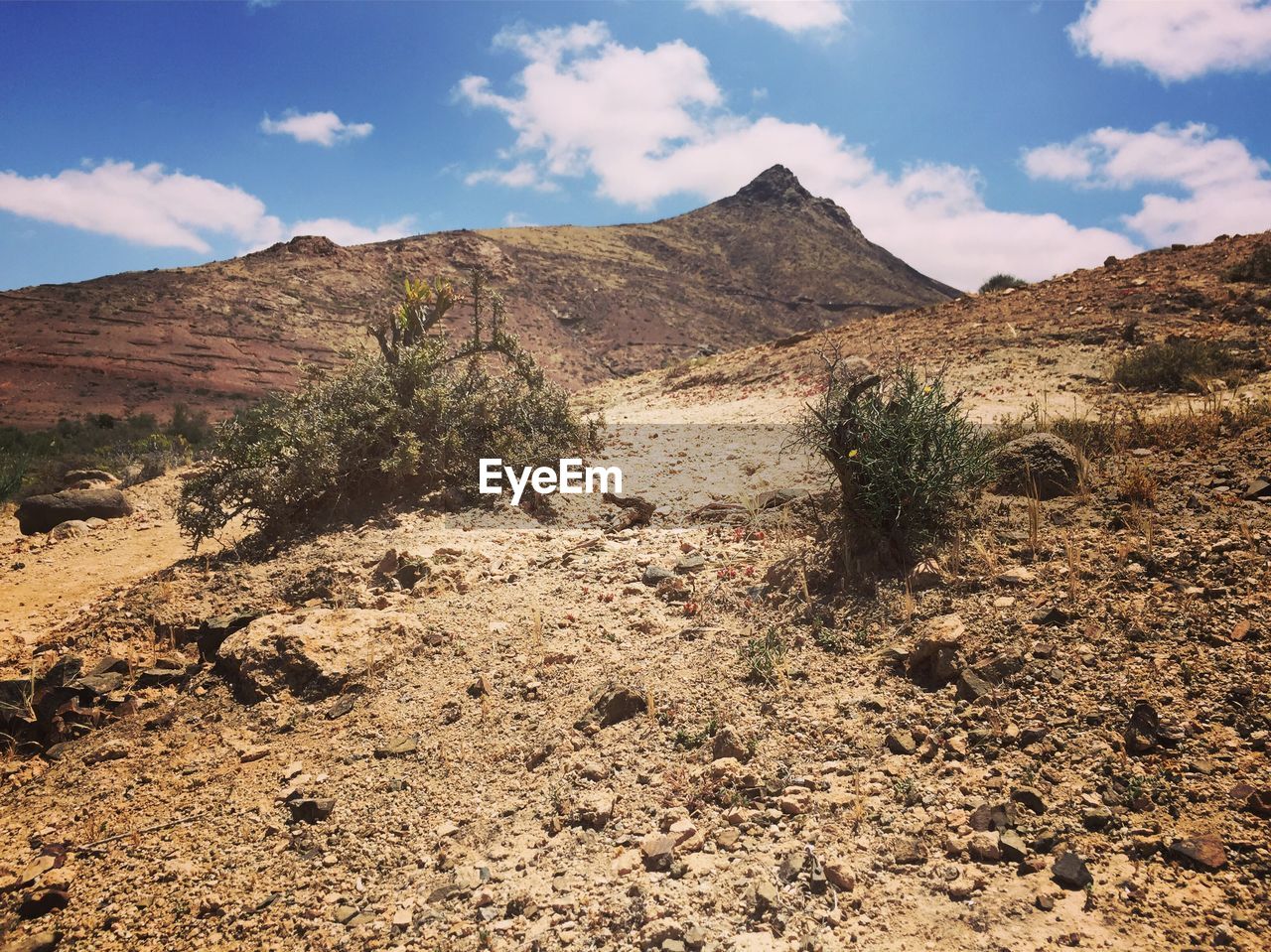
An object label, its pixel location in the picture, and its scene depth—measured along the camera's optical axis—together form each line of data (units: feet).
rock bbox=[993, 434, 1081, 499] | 17.01
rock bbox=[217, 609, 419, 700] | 15.66
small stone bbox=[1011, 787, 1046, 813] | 9.14
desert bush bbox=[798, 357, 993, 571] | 15.70
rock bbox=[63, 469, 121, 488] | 35.68
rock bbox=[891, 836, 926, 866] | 8.94
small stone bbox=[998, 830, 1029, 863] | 8.58
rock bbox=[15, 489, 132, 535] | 28.22
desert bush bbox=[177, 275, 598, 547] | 24.35
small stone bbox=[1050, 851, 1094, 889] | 8.01
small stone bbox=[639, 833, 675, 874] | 9.67
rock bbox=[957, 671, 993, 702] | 11.36
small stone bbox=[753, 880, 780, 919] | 8.64
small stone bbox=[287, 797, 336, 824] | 11.79
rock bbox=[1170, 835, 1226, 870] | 7.78
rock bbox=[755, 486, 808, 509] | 21.99
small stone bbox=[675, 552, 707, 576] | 18.85
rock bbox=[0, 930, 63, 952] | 9.72
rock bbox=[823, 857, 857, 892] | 8.77
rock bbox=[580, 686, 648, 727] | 13.16
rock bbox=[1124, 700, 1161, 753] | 9.48
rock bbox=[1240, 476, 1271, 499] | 14.11
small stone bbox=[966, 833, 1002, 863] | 8.70
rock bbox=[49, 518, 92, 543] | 27.17
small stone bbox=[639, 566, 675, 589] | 18.57
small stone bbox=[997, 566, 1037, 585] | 13.67
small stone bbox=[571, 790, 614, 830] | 10.72
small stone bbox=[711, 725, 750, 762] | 11.51
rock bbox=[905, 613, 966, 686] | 12.09
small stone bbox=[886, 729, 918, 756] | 10.84
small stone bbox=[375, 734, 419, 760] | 13.28
